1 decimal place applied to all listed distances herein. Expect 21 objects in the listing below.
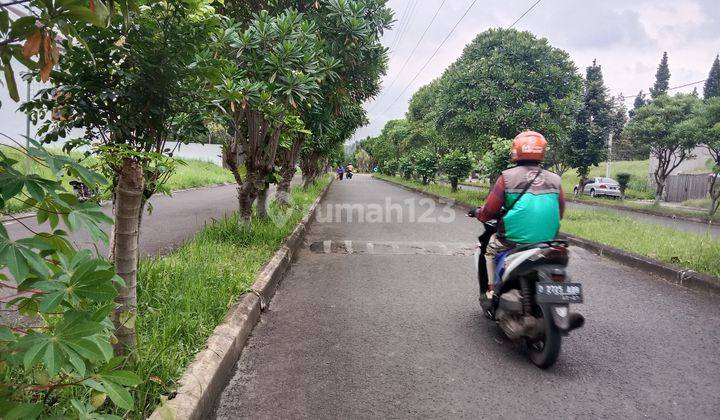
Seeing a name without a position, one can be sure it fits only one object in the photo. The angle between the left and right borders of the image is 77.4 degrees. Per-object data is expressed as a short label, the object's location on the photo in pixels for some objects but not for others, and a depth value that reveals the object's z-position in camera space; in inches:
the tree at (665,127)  725.3
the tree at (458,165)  829.8
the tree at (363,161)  3946.6
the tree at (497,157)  589.3
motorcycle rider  138.4
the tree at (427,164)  1144.2
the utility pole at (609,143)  1131.7
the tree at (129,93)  95.2
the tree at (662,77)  2706.7
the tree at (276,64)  205.2
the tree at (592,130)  1026.1
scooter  122.6
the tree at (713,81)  2279.8
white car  1101.7
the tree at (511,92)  625.3
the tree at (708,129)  596.1
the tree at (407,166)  1529.5
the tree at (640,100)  3026.6
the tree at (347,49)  256.4
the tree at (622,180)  1064.8
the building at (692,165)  1160.8
